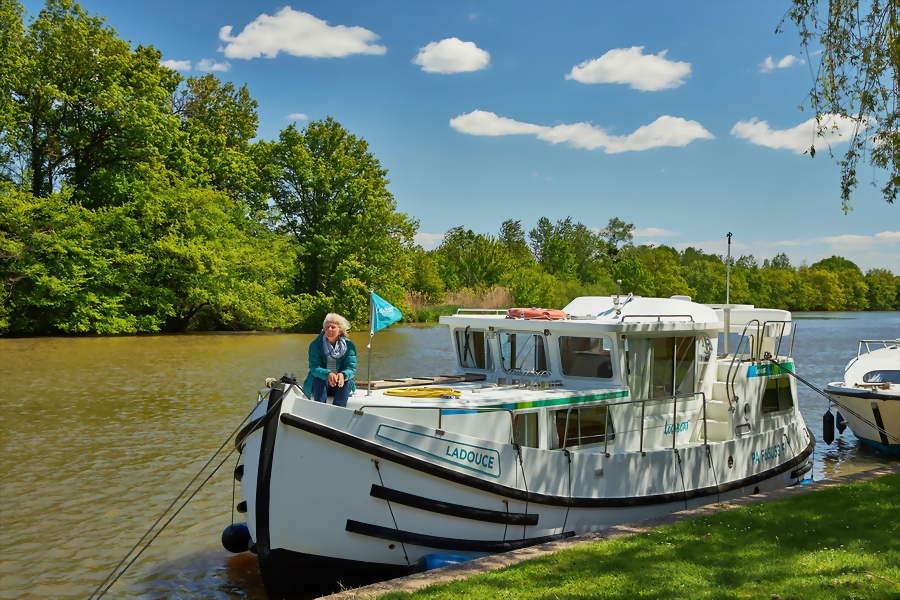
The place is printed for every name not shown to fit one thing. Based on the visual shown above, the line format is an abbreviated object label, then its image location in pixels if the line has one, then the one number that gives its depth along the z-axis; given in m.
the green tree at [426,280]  67.12
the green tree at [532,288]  69.84
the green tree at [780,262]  161.27
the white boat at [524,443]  7.23
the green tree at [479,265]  82.26
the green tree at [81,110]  38.81
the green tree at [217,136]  46.34
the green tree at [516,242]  94.06
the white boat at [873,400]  16.22
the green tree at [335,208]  50.19
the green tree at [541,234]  117.56
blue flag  8.83
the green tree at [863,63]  9.62
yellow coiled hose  9.04
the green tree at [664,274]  96.12
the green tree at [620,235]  110.19
